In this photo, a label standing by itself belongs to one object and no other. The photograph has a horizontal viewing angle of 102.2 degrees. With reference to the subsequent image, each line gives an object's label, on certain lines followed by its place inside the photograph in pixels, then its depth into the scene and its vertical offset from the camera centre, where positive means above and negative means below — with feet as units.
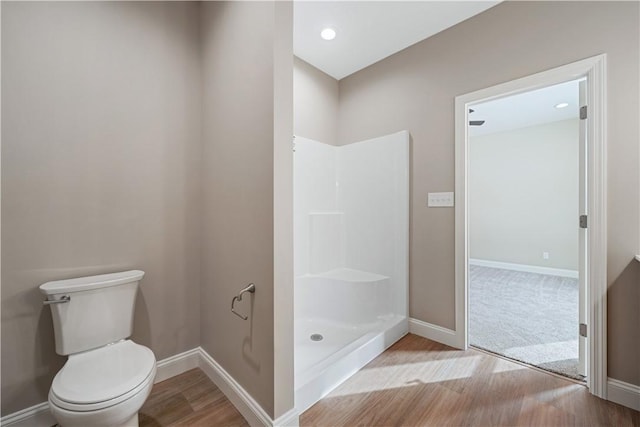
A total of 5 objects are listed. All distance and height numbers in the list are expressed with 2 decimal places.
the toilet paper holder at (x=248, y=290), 4.48 -1.33
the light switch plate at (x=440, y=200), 7.23 +0.44
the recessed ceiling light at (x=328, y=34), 7.36 +5.25
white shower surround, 8.04 -1.01
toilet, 3.45 -2.44
